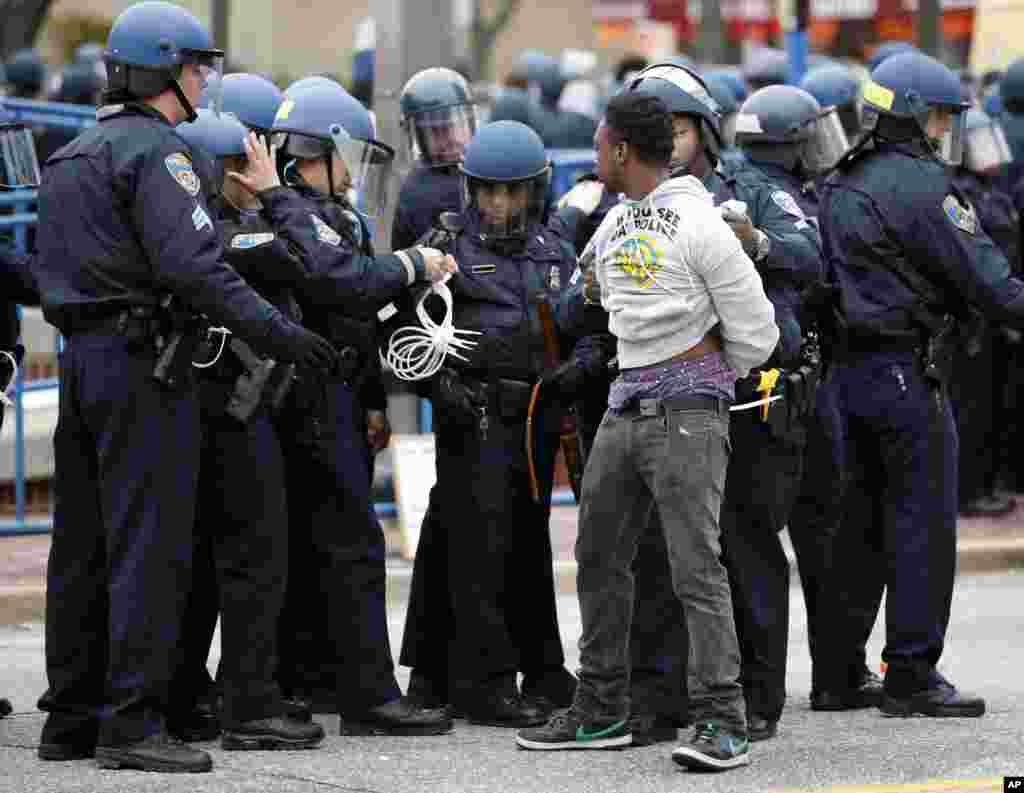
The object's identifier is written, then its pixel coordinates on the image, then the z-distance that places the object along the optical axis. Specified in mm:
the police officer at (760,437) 13992
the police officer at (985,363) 22344
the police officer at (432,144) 16266
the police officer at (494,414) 14672
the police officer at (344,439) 14039
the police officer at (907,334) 14703
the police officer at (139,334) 12617
